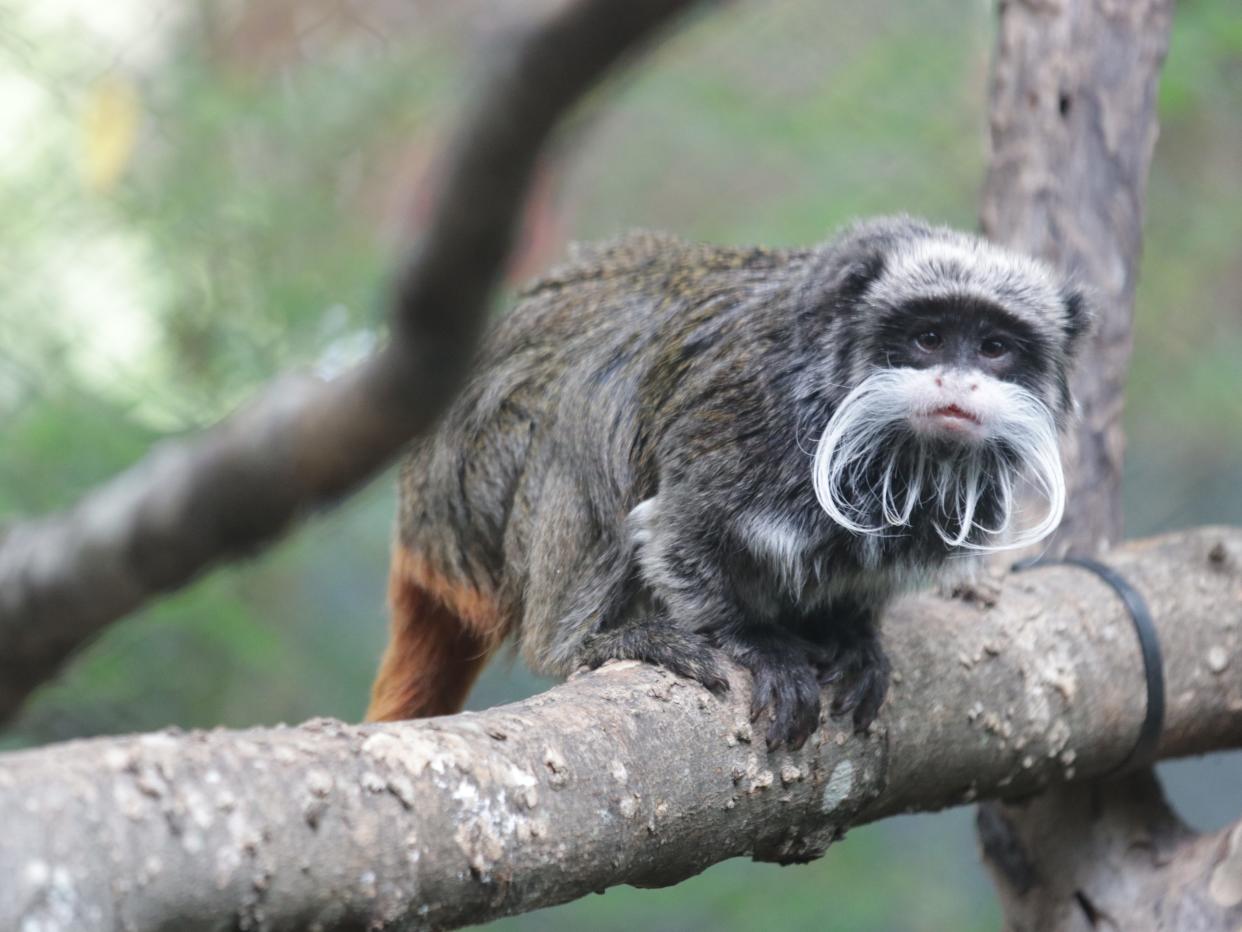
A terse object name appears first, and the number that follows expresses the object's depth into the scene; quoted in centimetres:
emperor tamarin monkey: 447
